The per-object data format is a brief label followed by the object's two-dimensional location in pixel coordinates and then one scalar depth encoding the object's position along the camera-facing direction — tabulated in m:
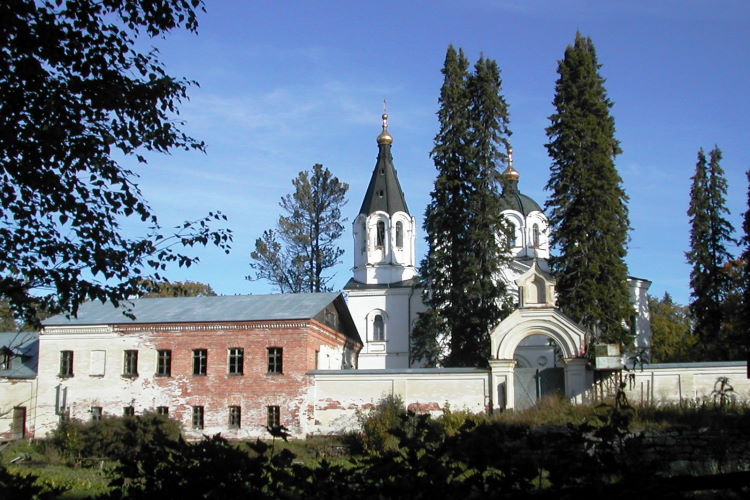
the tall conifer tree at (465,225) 31.77
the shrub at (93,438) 23.03
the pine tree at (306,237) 47.47
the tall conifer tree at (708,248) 37.66
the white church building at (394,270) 41.31
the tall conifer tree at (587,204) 29.52
